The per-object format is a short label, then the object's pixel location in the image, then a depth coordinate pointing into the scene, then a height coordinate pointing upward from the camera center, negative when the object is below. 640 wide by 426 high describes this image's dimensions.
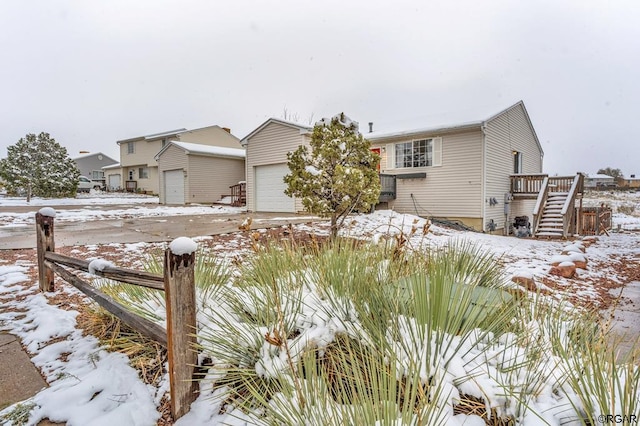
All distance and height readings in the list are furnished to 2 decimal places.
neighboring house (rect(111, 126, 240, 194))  26.52 +4.72
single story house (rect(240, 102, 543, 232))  12.25 +1.39
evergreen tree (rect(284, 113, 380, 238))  6.59 +0.69
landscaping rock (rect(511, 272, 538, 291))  3.79 -1.01
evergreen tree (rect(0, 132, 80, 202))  17.25 +1.91
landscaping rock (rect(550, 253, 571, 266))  5.68 -1.12
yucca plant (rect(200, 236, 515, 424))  1.31 -0.70
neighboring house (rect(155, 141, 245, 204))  19.52 +1.81
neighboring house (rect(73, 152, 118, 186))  37.34 +4.41
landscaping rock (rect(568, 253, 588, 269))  5.59 -1.12
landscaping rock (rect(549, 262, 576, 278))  5.01 -1.15
